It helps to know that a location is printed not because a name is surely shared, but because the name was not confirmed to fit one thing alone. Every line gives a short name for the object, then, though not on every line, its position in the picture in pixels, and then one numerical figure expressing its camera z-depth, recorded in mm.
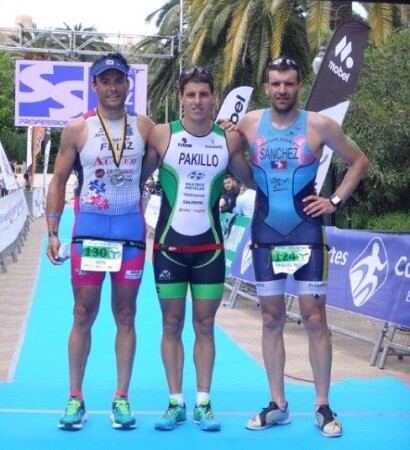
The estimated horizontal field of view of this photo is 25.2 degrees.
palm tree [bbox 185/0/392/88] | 21047
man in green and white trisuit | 5312
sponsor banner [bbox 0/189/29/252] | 15211
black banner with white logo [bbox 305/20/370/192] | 9220
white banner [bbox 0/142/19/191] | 20938
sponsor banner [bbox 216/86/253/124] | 10453
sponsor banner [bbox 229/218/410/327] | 7633
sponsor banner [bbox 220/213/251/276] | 11719
